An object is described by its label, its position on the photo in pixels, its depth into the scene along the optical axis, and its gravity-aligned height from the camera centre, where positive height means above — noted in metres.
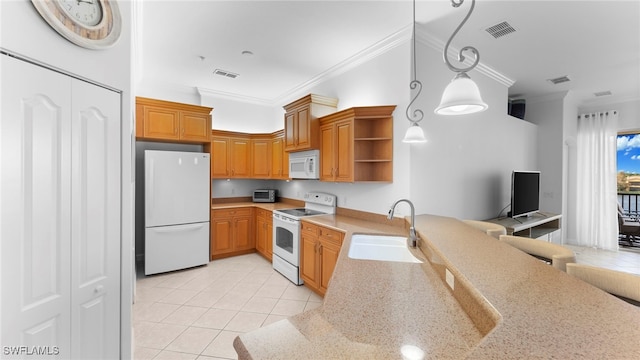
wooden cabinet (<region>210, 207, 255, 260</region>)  4.37 -0.93
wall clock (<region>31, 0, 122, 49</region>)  1.20 +0.81
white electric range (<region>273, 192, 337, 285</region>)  3.47 -0.74
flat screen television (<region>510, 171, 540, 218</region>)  3.78 -0.20
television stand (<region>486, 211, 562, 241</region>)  3.54 -0.64
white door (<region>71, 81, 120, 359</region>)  1.37 -0.24
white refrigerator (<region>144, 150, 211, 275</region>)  3.65 -0.46
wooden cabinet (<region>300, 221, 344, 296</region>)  2.89 -0.89
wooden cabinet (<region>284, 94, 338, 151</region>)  3.53 +0.86
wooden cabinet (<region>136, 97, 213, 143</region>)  3.74 +0.88
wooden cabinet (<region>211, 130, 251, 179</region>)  4.63 +0.44
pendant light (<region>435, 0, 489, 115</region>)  1.38 +0.47
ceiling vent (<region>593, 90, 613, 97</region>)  4.75 +1.62
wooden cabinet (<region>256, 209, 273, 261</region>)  4.27 -0.93
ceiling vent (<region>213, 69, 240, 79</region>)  3.96 +1.65
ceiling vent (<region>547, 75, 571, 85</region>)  4.15 +1.65
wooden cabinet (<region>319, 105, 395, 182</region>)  3.02 +0.43
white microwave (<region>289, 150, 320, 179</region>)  3.62 +0.22
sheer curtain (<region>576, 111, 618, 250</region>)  4.87 -0.02
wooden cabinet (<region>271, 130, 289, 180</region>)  4.66 +0.38
